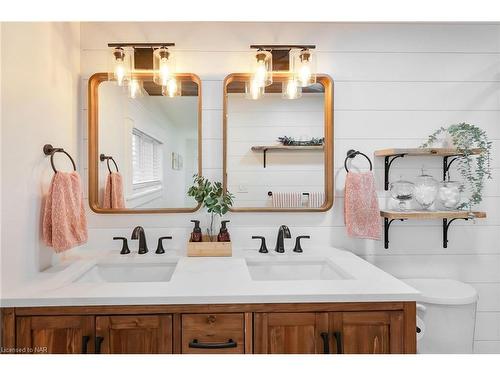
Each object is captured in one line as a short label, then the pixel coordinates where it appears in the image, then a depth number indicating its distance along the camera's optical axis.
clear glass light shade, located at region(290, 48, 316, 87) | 1.64
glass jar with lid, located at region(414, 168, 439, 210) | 1.66
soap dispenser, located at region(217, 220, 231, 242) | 1.58
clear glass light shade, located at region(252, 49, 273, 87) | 1.64
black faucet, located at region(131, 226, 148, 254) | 1.59
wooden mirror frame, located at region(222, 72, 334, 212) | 1.69
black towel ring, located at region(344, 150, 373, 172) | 1.72
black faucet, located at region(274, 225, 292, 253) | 1.60
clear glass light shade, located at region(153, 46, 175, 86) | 1.62
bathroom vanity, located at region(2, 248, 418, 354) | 1.04
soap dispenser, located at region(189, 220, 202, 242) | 1.57
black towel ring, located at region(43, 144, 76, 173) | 1.32
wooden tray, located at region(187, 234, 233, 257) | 1.53
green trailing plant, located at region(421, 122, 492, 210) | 1.61
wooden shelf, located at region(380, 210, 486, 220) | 1.58
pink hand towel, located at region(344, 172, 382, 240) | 1.62
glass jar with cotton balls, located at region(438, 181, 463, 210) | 1.64
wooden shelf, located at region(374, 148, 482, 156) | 1.57
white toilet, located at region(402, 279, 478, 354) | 1.47
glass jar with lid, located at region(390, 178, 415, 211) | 1.70
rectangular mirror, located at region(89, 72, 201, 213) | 1.68
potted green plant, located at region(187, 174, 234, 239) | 1.59
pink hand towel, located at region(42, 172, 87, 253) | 1.29
